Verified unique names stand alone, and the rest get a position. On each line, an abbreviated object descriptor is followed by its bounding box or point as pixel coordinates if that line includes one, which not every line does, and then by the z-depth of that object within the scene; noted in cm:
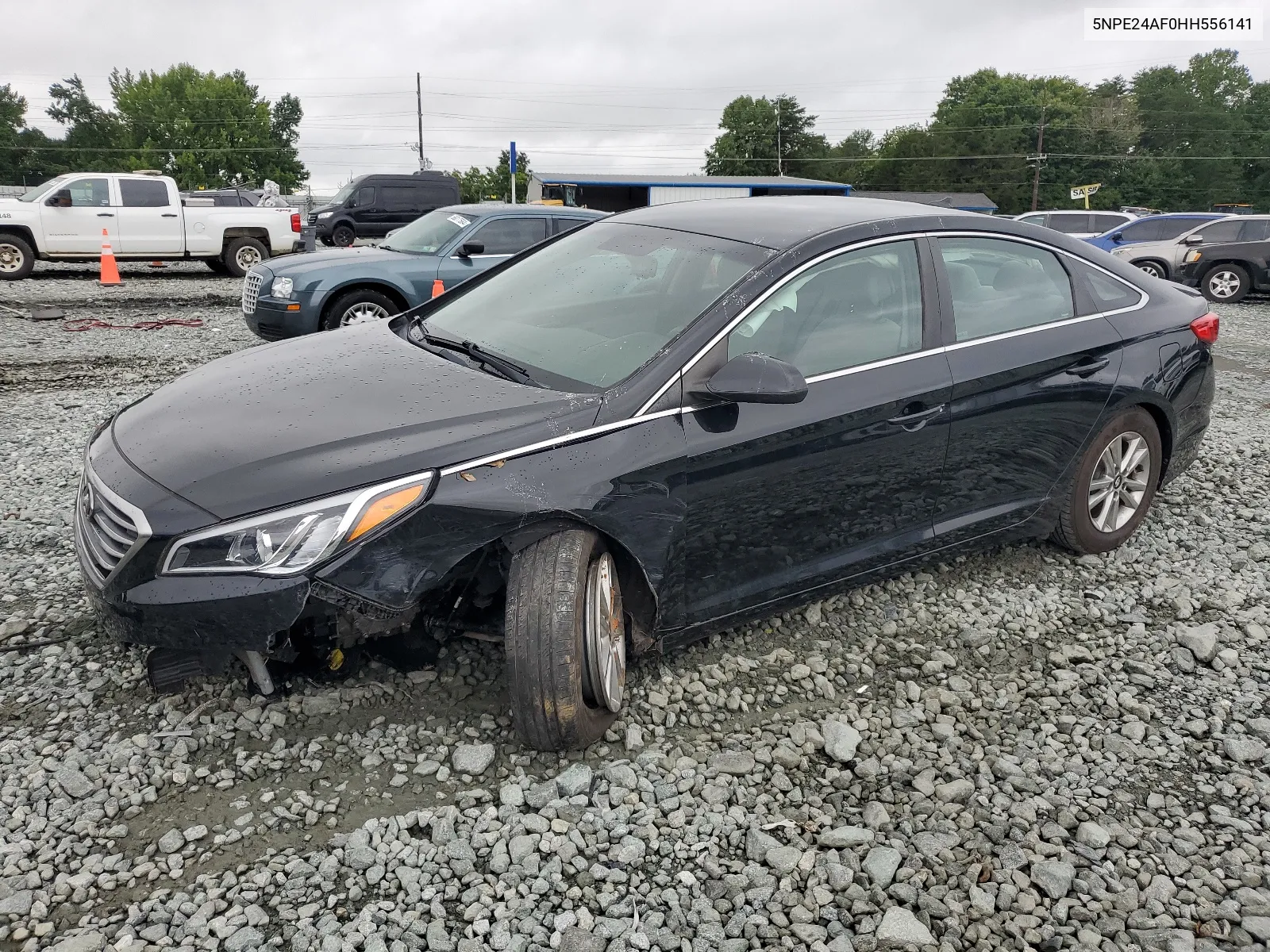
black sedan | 258
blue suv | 1839
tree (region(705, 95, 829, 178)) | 9212
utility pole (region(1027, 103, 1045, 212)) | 6894
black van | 2783
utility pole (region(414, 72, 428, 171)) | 7312
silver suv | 1642
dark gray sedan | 860
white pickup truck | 1577
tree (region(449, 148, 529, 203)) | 7588
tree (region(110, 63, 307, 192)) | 8450
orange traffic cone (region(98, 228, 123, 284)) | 1549
